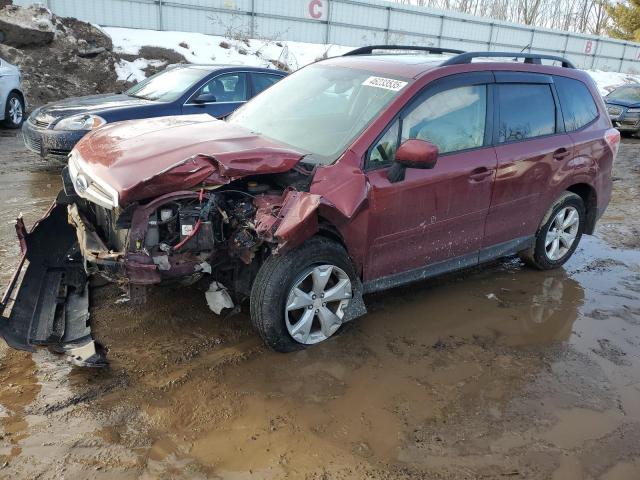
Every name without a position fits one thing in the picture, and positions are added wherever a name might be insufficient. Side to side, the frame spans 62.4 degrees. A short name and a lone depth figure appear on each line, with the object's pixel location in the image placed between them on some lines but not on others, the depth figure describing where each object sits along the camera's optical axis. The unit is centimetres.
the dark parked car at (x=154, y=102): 674
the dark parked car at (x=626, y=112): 1512
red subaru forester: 311
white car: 971
